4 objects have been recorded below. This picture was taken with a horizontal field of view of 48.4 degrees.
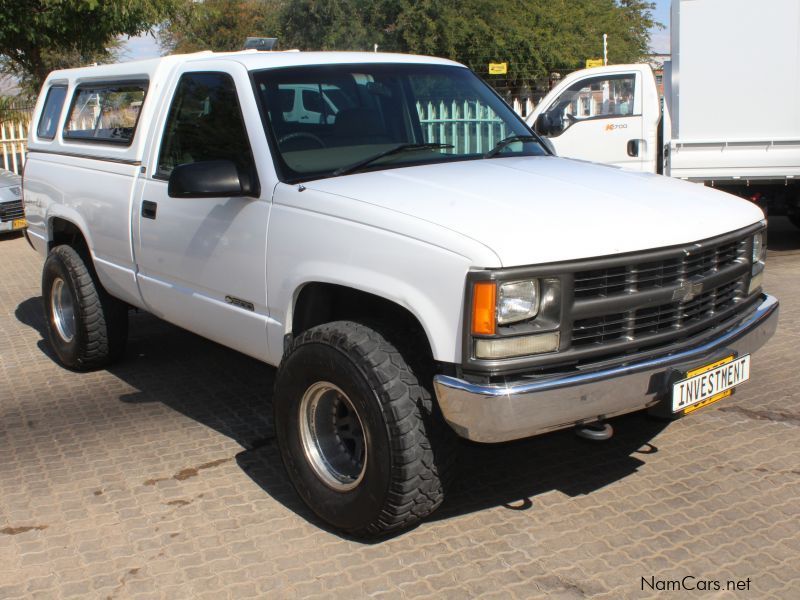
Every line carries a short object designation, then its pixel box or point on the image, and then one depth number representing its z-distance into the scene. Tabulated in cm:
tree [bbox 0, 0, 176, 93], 1288
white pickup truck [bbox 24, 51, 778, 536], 318
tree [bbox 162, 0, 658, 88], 3491
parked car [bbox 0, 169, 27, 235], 1262
